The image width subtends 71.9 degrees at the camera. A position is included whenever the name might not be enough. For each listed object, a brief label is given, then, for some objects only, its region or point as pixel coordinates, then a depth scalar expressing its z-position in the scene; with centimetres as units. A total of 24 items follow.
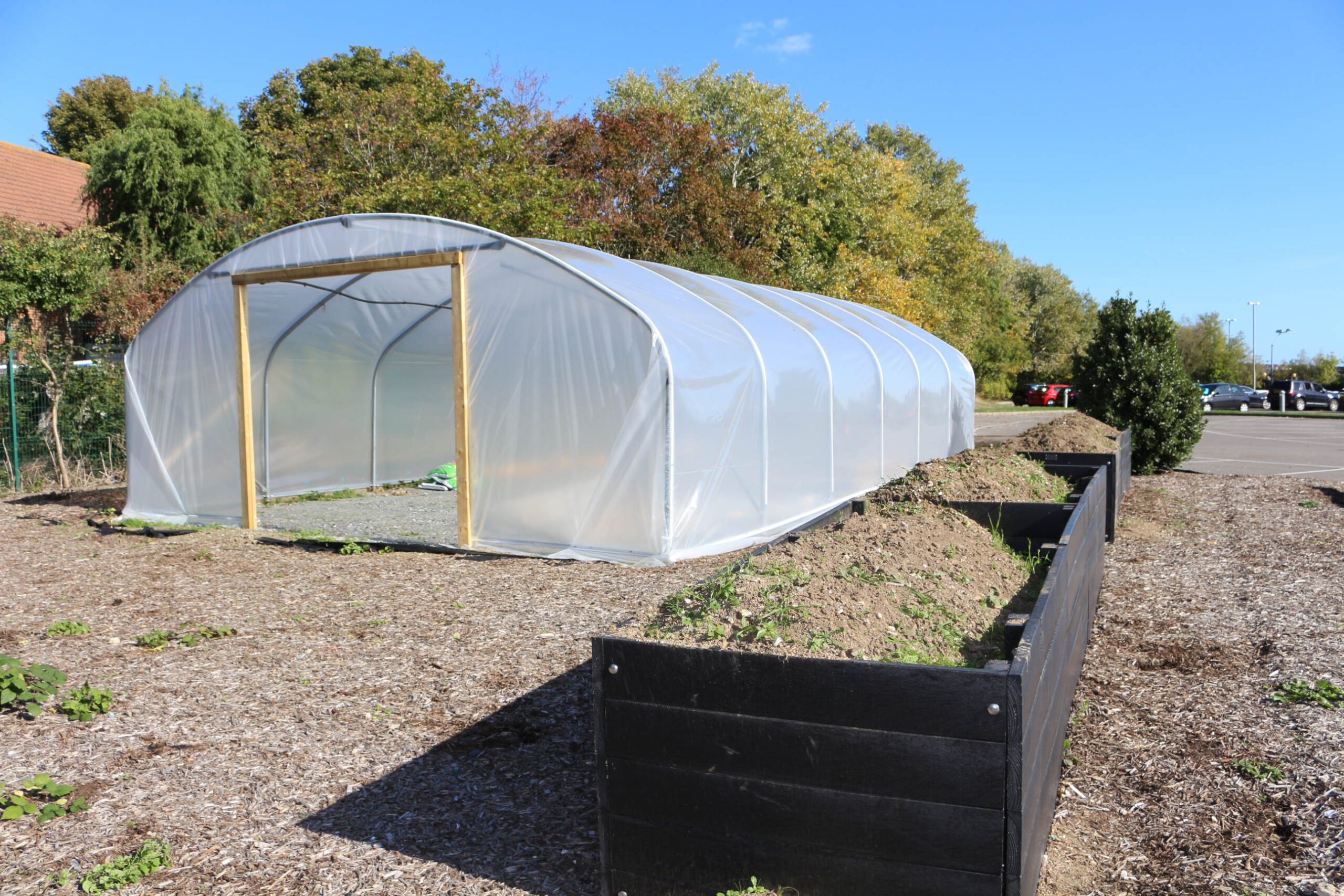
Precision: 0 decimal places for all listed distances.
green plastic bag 1382
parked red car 4819
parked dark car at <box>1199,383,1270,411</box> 3931
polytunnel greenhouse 777
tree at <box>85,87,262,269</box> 1923
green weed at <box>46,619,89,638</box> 586
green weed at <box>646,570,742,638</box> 284
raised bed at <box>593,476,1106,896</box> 221
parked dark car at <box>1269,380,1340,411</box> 3800
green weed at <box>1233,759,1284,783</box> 348
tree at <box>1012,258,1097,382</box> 5331
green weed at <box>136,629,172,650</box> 550
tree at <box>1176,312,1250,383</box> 5938
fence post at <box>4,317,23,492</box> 1266
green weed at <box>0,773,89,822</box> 334
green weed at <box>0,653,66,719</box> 439
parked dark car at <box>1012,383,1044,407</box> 5100
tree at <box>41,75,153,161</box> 2964
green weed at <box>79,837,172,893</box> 289
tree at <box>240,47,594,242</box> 1688
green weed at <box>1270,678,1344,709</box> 422
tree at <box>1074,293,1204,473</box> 1384
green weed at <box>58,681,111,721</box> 432
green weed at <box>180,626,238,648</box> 555
